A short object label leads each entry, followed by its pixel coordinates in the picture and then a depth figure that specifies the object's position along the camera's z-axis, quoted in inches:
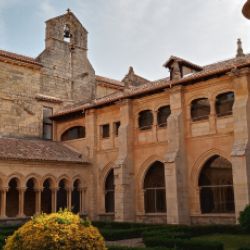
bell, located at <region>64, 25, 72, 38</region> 1359.5
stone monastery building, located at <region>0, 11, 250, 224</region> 854.5
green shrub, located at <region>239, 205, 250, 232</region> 561.0
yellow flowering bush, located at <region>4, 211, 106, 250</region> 319.9
